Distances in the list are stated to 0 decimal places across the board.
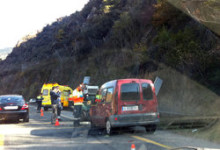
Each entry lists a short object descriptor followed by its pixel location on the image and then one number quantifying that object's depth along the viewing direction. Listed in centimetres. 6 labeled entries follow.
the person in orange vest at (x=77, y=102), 1318
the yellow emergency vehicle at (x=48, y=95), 2759
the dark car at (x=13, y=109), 1572
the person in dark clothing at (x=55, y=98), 1460
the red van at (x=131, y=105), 1007
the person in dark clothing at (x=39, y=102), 2434
